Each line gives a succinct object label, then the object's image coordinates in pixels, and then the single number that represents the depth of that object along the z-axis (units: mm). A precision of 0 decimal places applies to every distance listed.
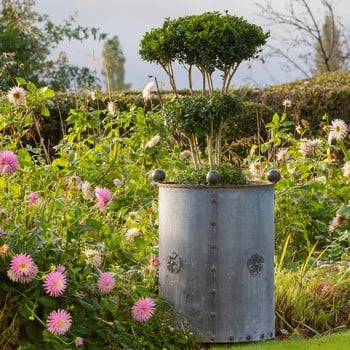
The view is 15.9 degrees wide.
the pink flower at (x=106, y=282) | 6649
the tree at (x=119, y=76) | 40653
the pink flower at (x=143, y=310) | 6921
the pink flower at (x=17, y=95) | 8173
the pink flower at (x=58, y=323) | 6217
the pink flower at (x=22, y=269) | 6256
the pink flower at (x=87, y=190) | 8516
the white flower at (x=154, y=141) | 9750
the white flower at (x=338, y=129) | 10661
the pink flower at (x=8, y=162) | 7092
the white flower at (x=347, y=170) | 10966
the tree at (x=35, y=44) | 24092
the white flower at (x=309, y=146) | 11780
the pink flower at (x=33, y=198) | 7796
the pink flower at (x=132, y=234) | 7874
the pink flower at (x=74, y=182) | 9081
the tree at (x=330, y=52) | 29815
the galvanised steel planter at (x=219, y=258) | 7336
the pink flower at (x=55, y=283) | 6311
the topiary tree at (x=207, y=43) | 7669
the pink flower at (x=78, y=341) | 6370
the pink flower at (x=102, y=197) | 7741
